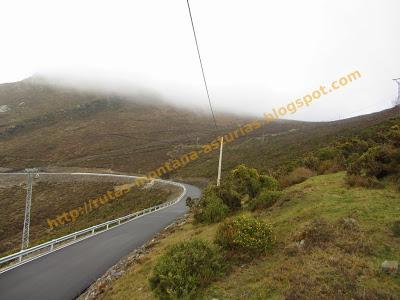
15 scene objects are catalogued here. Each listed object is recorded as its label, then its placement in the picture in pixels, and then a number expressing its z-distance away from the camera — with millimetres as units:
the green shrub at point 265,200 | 13727
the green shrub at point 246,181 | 17688
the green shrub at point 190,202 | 28438
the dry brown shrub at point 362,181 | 12098
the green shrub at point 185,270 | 7363
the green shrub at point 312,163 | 20859
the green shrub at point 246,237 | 8617
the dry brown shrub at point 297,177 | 18234
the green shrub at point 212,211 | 15609
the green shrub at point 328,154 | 22978
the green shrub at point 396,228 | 7732
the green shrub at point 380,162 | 12980
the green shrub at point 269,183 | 16872
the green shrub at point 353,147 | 22322
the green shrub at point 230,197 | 16570
